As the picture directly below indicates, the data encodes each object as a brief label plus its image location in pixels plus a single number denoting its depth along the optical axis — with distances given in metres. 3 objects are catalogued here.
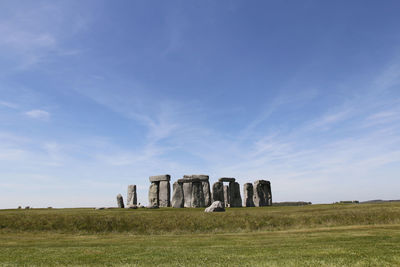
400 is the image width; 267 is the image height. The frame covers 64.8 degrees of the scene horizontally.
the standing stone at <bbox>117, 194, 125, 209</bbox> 37.97
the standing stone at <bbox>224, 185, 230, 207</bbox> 41.87
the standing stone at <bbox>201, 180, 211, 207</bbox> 38.03
